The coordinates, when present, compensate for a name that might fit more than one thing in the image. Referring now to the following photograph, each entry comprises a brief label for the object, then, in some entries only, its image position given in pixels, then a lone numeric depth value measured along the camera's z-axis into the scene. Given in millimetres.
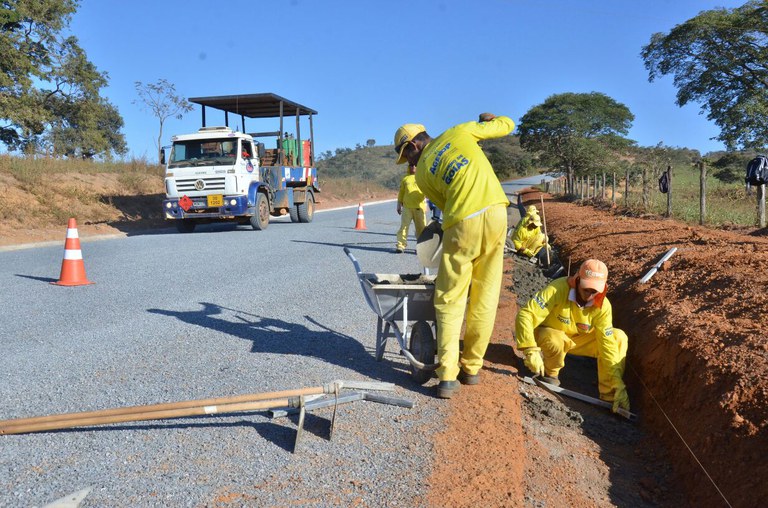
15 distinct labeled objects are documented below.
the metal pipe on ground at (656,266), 6706
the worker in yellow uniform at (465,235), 3955
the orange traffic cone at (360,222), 17016
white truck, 15352
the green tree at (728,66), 18578
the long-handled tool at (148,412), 3271
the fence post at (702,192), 11922
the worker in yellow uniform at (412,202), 10156
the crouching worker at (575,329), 4648
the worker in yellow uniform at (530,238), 10453
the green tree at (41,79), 22125
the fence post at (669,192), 13648
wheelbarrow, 4344
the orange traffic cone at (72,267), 8125
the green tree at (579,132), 33281
